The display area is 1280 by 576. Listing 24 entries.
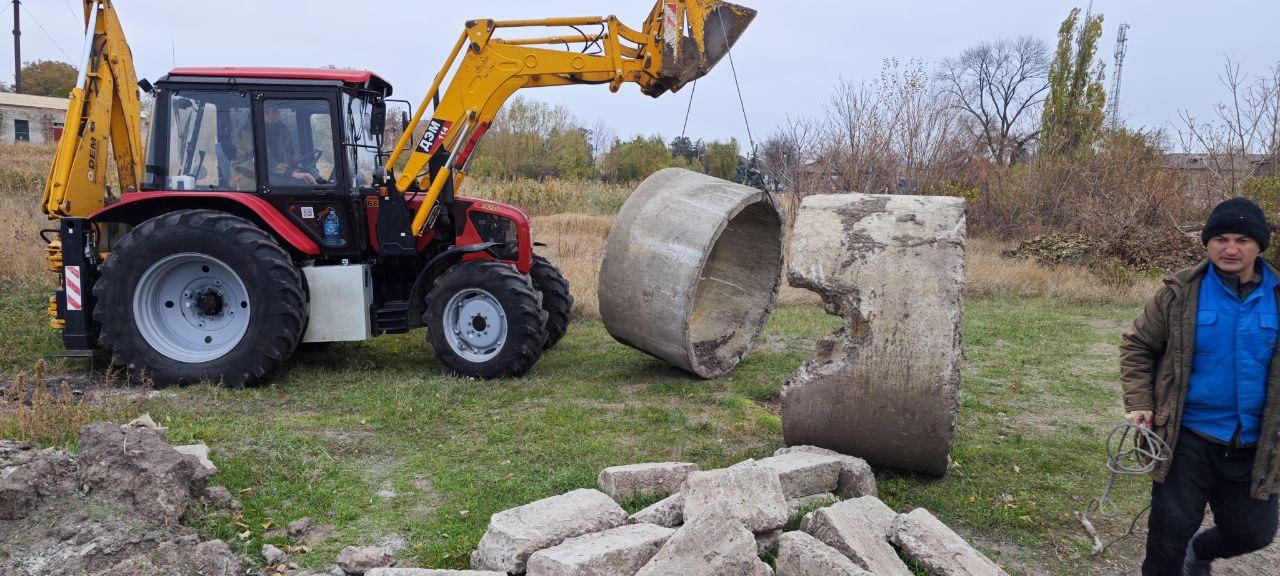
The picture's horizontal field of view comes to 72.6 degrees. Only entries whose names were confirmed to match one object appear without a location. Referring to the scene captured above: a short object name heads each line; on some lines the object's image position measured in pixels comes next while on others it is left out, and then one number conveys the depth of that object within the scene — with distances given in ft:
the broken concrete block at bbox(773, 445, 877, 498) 15.49
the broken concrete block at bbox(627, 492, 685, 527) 13.32
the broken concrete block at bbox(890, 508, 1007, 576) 12.33
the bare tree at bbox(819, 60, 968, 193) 49.24
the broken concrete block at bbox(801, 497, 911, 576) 12.00
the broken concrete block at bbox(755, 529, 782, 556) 12.81
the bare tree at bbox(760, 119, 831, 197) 50.01
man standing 10.80
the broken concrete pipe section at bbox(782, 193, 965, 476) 15.38
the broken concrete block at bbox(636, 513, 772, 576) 11.10
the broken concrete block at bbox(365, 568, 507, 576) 11.36
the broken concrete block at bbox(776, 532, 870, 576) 11.41
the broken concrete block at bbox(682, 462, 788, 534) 12.67
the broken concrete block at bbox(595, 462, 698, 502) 14.85
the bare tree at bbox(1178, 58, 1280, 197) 47.19
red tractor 22.25
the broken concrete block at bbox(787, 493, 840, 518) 14.37
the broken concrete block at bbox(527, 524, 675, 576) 11.34
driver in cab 23.04
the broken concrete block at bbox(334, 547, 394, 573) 12.49
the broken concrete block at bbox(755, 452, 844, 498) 14.82
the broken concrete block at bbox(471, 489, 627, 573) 12.21
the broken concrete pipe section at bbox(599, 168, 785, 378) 22.13
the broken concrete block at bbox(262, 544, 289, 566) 12.64
